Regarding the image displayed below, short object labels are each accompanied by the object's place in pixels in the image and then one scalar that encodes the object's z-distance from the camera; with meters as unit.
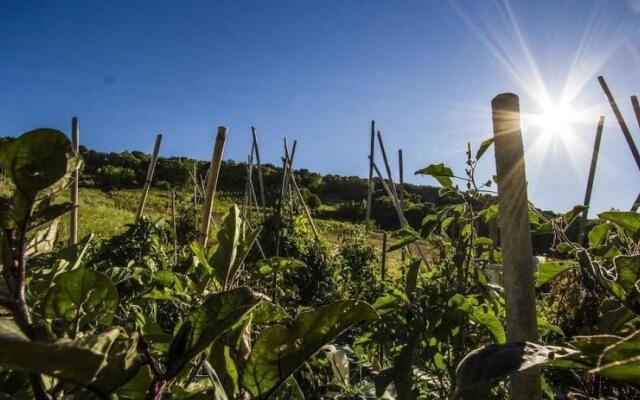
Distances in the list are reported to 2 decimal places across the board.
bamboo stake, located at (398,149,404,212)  4.27
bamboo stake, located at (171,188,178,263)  5.77
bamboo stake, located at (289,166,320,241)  5.12
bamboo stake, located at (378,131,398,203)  3.95
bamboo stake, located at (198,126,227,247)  1.88
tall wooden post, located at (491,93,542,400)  0.78
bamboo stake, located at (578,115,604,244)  3.17
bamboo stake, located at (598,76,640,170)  3.10
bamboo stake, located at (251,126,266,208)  5.36
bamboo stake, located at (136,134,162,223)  4.50
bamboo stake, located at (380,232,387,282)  4.44
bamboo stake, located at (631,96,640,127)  3.54
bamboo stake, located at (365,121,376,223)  5.18
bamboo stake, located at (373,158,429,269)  3.13
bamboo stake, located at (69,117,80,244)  3.52
